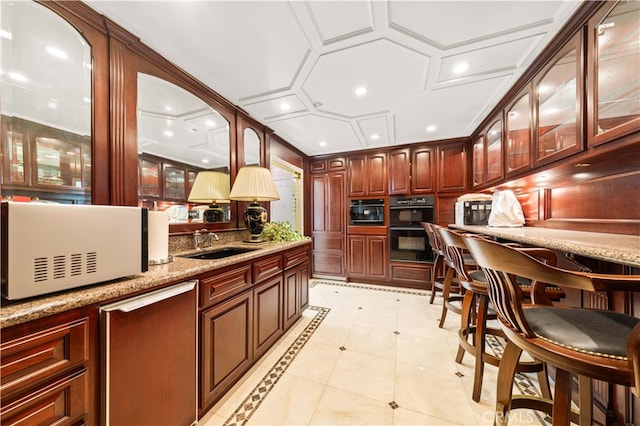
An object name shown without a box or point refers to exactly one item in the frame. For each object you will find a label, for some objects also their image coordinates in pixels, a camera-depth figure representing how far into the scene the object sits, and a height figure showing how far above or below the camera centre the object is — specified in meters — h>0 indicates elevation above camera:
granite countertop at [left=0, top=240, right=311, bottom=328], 0.63 -0.30
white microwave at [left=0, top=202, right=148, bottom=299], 0.66 -0.12
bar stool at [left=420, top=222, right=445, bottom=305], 2.43 -0.69
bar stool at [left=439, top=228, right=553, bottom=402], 1.21 -0.77
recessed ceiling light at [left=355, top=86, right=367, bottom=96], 2.06 +1.16
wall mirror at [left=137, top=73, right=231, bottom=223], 1.58 +0.57
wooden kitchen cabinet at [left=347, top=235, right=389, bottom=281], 3.65 -0.77
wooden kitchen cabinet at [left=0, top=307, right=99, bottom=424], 0.62 -0.49
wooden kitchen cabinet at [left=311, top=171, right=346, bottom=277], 3.94 -0.20
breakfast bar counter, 0.73 -0.15
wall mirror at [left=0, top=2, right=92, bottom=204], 1.03 +0.55
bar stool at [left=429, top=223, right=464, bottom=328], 1.91 -0.74
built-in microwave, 3.71 +0.00
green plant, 2.39 -0.23
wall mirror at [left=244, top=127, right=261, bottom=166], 2.56 +0.79
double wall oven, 3.45 -0.27
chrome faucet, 1.80 -0.23
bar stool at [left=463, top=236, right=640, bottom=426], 0.59 -0.40
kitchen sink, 1.77 -0.35
